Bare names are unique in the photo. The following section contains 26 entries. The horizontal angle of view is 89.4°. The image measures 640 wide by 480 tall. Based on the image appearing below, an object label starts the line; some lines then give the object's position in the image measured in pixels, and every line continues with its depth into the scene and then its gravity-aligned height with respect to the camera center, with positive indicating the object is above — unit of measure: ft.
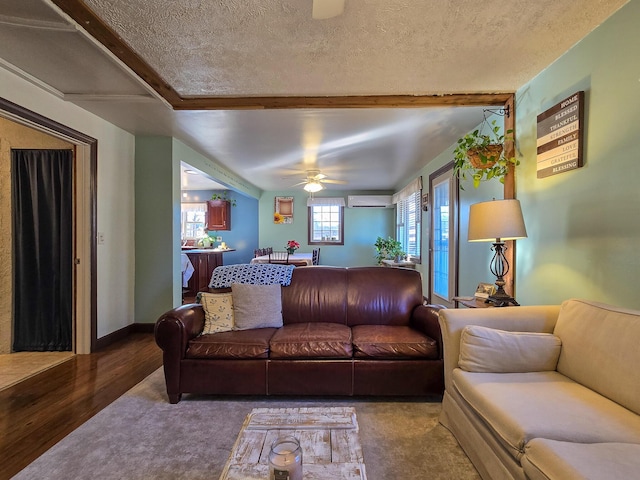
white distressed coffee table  3.44 -2.55
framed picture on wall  26.14 +2.18
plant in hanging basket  8.97 +2.28
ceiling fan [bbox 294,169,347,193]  18.31 +3.32
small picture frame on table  8.88 -1.52
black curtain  10.75 -0.55
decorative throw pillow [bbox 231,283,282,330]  8.32 -1.89
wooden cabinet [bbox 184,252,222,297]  20.53 -2.35
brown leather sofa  7.29 -2.91
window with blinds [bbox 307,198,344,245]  26.27 +0.84
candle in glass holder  3.21 -2.29
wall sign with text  6.70 +2.27
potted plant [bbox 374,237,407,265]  21.81 -1.03
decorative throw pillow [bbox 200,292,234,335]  8.10 -2.00
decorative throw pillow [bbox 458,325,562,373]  5.61 -2.02
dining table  19.17 -1.50
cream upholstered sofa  3.49 -2.26
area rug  5.23 -3.84
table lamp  7.34 +0.29
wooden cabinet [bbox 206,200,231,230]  25.50 +1.60
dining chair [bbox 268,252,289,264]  18.56 -1.38
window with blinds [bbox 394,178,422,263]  19.22 +1.20
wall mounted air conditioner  25.39 +2.80
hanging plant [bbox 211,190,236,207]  25.46 +2.93
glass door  13.61 -0.02
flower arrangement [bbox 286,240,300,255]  19.24 -0.73
